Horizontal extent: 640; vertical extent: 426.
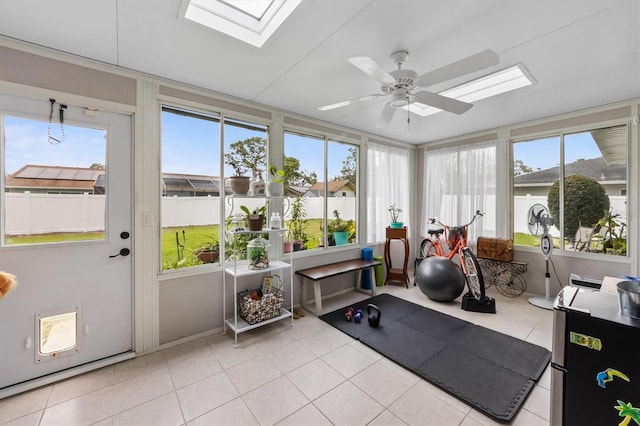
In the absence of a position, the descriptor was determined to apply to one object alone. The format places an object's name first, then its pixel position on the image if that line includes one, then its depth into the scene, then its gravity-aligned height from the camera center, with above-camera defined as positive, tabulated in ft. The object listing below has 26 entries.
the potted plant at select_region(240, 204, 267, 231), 9.11 -0.30
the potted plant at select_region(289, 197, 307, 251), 11.80 -0.56
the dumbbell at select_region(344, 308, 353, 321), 10.18 -3.99
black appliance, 3.43 -2.10
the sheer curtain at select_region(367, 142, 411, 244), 14.48 +1.45
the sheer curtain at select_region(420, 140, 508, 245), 13.30 +1.40
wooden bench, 10.71 -2.59
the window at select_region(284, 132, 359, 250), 11.83 +1.02
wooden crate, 12.44 -1.77
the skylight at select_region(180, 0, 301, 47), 5.48 +4.24
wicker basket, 9.07 -3.32
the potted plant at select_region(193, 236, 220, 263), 9.26 -1.41
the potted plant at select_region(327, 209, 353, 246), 13.38 -0.92
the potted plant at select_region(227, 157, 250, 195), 8.91 +0.92
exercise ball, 11.48 -2.98
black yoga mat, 6.28 -4.22
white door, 6.37 -0.65
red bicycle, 10.93 -1.87
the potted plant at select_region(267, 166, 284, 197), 9.55 +0.94
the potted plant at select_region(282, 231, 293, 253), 10.88 -1.44
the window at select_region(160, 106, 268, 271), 8.59 +1.11
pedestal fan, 11.30 -0.93
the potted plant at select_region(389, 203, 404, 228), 15.38 -0.05
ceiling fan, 5.34 +2.98
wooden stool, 14.20 -2.47
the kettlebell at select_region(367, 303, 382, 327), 9.54 -3.80
